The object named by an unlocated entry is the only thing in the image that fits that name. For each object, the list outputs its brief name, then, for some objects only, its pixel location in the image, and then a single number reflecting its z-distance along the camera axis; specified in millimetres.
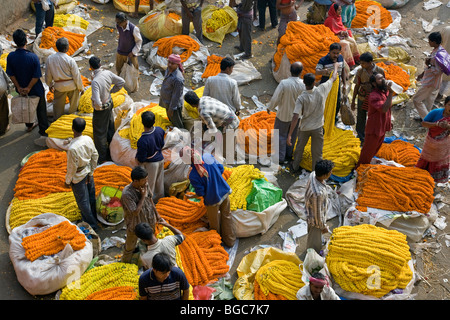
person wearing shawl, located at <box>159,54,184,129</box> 7555
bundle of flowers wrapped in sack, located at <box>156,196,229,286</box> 5898
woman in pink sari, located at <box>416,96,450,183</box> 7036
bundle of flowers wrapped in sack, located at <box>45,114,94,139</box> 7723
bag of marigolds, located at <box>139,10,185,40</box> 10320
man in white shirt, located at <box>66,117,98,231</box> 6172
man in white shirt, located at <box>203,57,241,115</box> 7520
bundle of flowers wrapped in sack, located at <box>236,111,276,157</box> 8016
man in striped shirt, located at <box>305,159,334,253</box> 5742
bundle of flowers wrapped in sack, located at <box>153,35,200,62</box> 9859
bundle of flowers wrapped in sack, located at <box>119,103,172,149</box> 7453
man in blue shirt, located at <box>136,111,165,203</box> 6484
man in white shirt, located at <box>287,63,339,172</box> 7074
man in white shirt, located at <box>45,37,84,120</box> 7652
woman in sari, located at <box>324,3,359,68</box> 9883
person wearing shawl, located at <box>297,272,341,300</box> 4926
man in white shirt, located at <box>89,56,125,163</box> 7332
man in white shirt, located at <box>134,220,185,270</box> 5088
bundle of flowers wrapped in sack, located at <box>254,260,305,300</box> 5543
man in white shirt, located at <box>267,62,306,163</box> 7430
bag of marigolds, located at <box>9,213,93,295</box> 5691
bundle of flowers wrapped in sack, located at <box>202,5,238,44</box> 10859
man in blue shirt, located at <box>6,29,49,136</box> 7645
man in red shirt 7164
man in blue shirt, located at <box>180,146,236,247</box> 5957
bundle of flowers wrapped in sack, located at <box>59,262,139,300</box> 5406
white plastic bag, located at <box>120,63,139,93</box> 9047
